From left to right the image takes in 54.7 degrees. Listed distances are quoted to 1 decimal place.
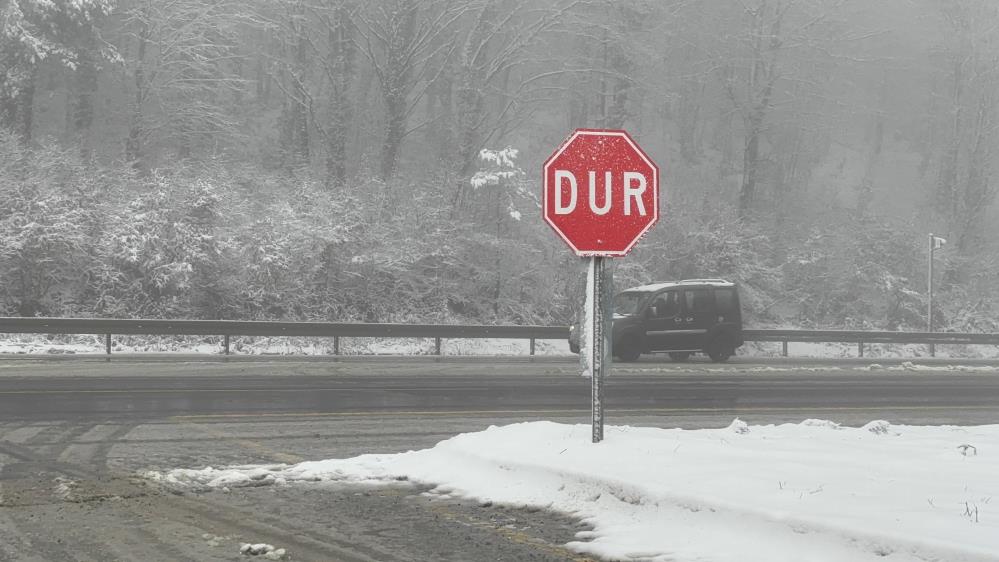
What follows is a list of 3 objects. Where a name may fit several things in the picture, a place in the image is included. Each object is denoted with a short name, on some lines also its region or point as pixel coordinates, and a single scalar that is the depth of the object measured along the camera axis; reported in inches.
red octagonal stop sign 311.0
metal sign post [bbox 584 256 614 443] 322.7
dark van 923.4
